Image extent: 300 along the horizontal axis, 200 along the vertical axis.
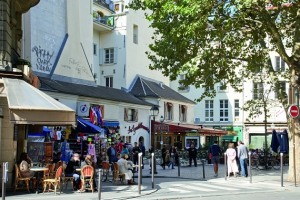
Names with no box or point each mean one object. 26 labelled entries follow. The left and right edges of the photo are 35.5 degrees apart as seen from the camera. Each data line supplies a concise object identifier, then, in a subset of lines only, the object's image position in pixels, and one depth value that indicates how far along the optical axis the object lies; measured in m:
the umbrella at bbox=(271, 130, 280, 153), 26.70
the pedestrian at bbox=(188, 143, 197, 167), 30.16
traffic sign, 18.06
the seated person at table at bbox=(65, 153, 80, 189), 16.38
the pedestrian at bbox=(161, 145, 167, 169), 28.38
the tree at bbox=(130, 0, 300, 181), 16.56
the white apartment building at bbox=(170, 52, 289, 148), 55.69
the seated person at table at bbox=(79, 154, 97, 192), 16.13
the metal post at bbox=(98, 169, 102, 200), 13.42
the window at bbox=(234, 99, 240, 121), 58.75
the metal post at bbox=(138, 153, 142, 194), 15.31
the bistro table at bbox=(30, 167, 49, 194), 15.50
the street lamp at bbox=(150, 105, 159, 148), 35.03
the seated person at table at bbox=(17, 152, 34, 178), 15.70
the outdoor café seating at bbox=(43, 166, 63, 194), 15.09
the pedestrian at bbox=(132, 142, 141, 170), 26.27
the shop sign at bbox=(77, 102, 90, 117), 32.25
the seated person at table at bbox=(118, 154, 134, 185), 18.62
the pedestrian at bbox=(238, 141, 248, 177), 21.62
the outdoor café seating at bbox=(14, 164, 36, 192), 15.60
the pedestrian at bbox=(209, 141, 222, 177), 22.48
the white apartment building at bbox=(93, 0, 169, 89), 45.94
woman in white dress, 21.28
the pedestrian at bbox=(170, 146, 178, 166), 30.05
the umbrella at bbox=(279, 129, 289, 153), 26.02
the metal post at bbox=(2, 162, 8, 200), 11.79
